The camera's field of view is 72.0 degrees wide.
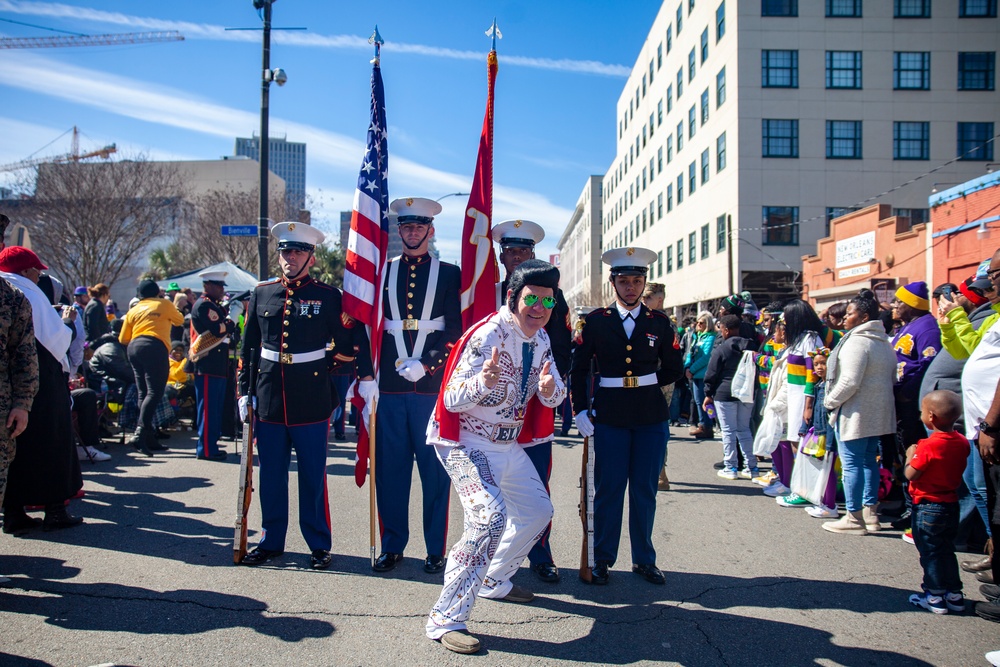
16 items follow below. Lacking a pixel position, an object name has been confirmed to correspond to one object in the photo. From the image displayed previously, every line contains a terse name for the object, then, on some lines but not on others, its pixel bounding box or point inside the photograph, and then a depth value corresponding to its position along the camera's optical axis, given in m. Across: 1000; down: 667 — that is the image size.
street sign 13.58
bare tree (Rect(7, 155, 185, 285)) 25.73
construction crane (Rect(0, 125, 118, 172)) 28.09
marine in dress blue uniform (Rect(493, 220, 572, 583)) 4.84
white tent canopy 15.83
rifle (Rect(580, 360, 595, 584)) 4.66
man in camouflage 4.26
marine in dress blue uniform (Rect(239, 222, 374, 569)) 4.96
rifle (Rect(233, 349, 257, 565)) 4.87
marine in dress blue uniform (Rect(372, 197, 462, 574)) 4.93
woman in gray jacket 5.88
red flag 5.16
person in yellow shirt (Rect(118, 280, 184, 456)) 8.98
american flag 5.07
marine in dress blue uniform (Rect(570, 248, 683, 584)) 4.78
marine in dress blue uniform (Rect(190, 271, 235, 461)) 8.65
